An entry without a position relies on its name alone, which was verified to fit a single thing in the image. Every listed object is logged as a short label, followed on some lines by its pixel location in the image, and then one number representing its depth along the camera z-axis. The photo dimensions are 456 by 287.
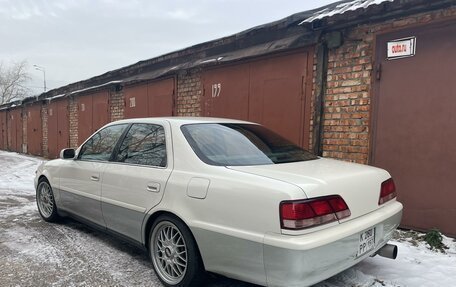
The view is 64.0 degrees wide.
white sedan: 2.27
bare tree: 46.59
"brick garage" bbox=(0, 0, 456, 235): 4.29
